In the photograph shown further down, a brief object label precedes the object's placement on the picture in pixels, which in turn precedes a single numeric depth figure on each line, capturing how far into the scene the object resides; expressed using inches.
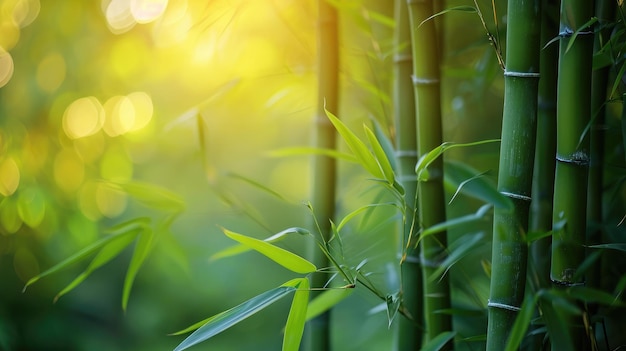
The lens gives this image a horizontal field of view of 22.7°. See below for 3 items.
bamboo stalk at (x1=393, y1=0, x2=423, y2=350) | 142.5
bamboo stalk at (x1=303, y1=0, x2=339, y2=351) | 147.3
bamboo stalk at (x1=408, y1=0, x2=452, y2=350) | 134.3
